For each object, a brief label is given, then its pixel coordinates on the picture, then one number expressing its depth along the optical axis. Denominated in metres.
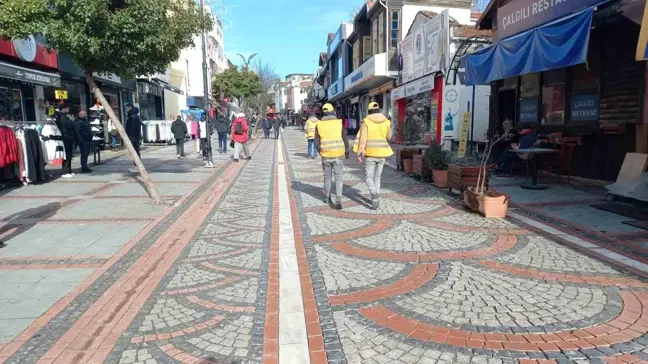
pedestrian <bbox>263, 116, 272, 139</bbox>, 32.53
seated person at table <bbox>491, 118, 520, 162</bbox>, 10.73
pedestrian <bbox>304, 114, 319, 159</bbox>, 16.27
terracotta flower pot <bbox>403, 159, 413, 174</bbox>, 11.42
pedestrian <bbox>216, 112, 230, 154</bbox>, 18.05
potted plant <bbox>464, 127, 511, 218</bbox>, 6.69
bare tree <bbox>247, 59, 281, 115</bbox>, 55.47
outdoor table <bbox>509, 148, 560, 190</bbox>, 8.64
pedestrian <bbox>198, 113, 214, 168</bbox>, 13.74
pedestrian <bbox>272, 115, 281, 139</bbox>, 32.01
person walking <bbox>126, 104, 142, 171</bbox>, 12.48
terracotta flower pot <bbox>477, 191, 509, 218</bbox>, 6.68
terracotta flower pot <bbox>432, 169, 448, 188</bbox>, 9.21
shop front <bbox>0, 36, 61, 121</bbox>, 11.77
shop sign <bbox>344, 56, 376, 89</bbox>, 23.06
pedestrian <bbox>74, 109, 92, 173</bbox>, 11.74
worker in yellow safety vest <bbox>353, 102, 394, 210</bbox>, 7.19
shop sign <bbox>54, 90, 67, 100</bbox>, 15.65
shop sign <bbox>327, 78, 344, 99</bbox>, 35.06
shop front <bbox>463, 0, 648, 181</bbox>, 7.30
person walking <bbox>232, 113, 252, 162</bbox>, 15.09
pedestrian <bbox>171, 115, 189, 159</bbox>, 16.28
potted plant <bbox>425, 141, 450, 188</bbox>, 9.26
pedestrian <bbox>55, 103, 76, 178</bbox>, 10.97
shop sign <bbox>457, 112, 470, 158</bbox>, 11.86
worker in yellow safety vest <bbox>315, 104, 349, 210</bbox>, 7.49
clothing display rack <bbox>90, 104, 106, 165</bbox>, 16.50
